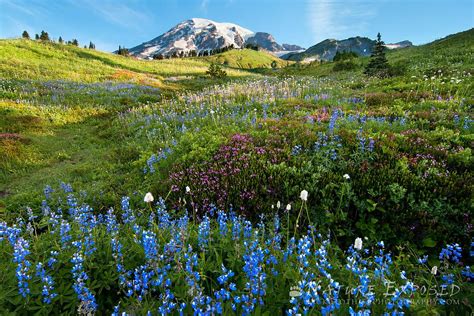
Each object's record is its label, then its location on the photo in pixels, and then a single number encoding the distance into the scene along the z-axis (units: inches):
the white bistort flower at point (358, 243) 92.2
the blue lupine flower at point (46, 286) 99.0
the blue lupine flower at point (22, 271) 99.3
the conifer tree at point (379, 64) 985.5
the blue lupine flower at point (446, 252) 106.8
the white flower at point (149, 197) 134.1
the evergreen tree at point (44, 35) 3176.9
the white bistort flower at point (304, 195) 124.3
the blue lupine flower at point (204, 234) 134.8
